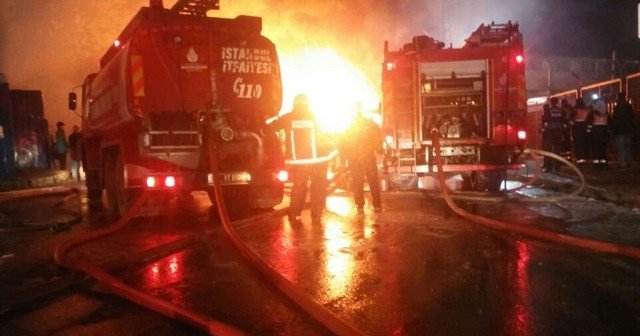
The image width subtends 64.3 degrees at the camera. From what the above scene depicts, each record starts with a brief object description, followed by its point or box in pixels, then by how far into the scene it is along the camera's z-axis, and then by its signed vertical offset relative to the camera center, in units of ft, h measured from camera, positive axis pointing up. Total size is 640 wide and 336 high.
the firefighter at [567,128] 40.91 +0.10
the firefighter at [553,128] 40.47 +0.18
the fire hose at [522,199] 26.10 -3.51
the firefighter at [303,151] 23.02 -0.34
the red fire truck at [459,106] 31.37 +1.88
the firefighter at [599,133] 39.32 -0.45
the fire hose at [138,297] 9.45 -3.25
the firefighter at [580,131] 41.32 -0.18
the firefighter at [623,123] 36.19 +0.21
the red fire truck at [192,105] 22.65 +2.14
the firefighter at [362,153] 24.02 -0.57
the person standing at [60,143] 52.39 +1.51
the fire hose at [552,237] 14.69 -3.51
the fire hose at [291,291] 9.24 -3.31
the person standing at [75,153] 47.87 +0.39
